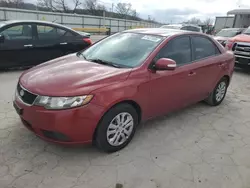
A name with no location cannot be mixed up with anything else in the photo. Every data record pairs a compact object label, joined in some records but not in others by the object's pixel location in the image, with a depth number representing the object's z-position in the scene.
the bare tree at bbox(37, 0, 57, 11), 39.03
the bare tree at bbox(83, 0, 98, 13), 37.91
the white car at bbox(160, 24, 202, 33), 12.12
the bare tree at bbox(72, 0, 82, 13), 44.81
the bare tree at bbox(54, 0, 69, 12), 42.71
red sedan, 1.96
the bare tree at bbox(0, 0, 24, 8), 31.67
